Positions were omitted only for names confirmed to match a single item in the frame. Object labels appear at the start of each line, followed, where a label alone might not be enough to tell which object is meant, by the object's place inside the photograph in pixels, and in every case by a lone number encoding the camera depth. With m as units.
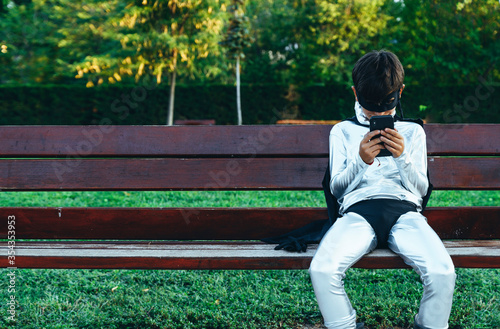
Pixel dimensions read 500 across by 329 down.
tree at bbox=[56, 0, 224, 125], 18.06
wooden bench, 2.69
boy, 1.86
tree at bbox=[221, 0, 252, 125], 17.66
